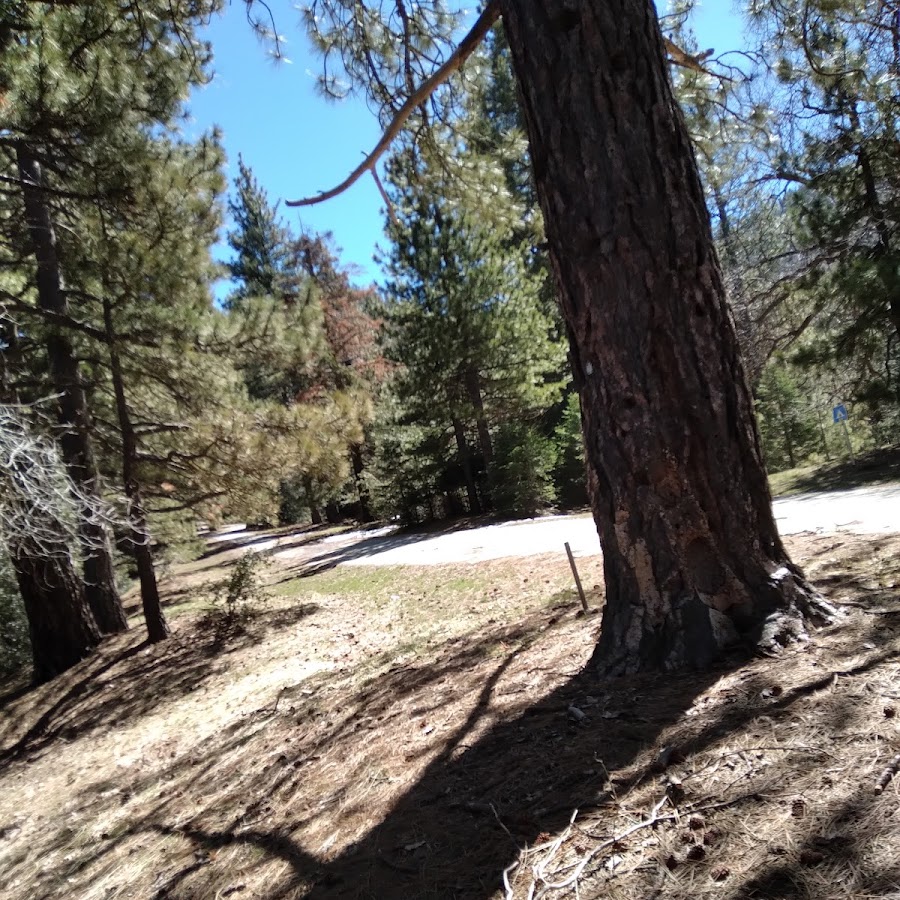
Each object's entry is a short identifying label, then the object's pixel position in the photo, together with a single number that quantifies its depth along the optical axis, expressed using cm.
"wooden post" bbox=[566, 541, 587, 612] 491
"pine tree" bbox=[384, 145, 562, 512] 2000
